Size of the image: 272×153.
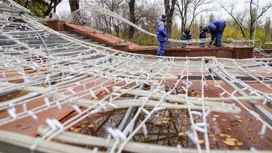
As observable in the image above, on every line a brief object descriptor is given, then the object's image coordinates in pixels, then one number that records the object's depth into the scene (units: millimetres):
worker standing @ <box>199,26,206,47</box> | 7039
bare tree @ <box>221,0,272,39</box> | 16015
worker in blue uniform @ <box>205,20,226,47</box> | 5758
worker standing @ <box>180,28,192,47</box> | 7697
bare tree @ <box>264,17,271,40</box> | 20199
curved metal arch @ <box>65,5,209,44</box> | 5800
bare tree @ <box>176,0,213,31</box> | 17039
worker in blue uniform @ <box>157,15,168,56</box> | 5310
